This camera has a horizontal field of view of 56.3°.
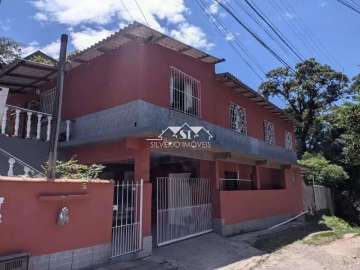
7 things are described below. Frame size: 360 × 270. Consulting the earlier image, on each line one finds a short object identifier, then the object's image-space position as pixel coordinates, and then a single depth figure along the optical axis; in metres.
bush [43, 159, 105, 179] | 7.36
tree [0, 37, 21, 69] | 14.84
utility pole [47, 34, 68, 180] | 6.37
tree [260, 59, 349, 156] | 29.27
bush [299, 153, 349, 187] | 22.08
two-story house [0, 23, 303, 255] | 8.80
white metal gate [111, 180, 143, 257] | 7.51
